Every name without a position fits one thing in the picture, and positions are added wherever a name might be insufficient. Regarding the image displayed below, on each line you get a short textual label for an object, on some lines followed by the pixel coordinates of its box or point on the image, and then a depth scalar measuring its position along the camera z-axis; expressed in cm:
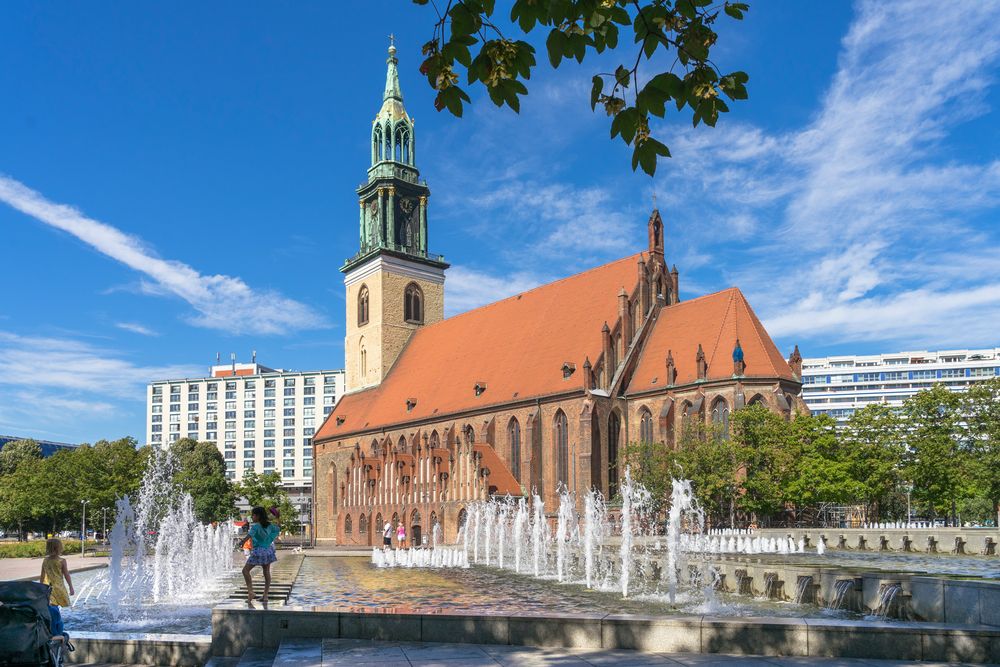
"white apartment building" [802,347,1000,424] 14750
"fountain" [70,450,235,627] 1792
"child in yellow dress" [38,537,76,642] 1157
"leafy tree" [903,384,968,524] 4375
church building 4819
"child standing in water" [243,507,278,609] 1401
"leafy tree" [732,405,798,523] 4150
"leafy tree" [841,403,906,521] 4362
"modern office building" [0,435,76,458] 18930
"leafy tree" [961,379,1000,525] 4197
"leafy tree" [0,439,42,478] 10790
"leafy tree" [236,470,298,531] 7706
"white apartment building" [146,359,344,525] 15050
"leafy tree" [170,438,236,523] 7525
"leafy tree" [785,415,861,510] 4128
